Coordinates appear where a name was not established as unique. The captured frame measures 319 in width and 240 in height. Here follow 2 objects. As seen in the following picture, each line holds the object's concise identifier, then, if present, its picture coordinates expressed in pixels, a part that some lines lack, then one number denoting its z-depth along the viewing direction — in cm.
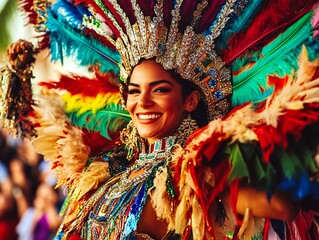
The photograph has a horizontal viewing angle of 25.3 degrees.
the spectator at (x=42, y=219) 466
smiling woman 205
